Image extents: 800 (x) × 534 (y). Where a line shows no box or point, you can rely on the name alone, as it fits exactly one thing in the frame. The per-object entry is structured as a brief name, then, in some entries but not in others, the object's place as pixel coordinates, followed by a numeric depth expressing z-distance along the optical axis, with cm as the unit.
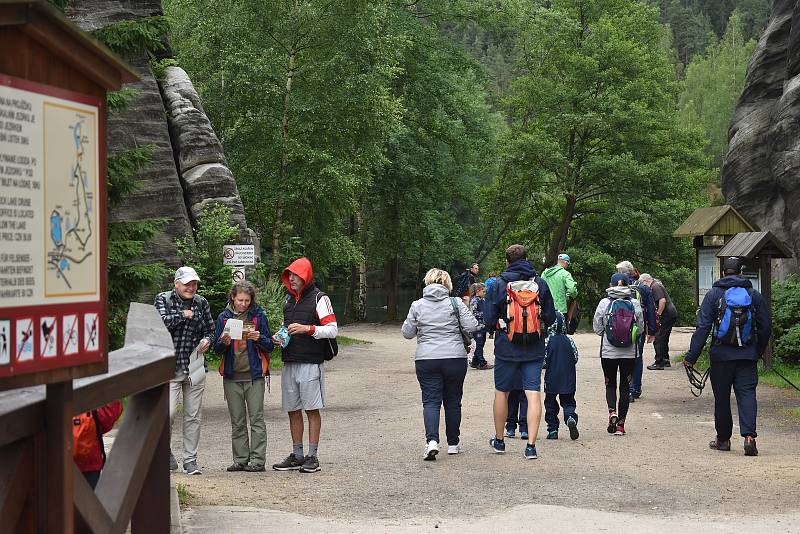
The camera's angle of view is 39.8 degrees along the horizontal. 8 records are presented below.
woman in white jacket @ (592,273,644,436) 1224
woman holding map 1008
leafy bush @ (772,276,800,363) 1827
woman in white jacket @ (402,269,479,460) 1073
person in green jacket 1431
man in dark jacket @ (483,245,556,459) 1083
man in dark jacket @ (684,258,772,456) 1098
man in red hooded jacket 997
